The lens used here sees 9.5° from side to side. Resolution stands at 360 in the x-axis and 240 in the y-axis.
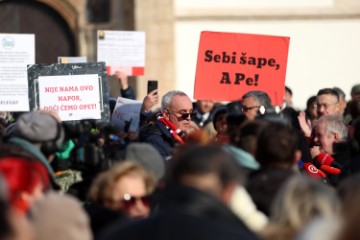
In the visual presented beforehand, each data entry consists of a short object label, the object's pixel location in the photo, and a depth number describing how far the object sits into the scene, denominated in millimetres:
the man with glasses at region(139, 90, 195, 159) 15699
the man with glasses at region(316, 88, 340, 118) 19941
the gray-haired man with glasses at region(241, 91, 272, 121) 16212
